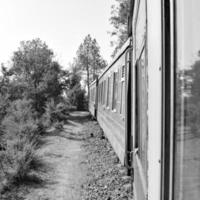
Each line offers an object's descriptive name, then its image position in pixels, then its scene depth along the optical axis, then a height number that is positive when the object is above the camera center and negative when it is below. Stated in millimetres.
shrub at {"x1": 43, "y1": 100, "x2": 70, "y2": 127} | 15220 -872
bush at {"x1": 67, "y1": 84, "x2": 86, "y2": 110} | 31509 +345
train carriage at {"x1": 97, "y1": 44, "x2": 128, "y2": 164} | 4907 -118
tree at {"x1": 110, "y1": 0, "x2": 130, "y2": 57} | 28656 +8944
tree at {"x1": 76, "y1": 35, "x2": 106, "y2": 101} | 50906 +8285
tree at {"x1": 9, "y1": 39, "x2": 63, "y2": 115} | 20859 +2554
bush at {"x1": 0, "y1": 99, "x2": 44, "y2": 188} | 5094 -1196
